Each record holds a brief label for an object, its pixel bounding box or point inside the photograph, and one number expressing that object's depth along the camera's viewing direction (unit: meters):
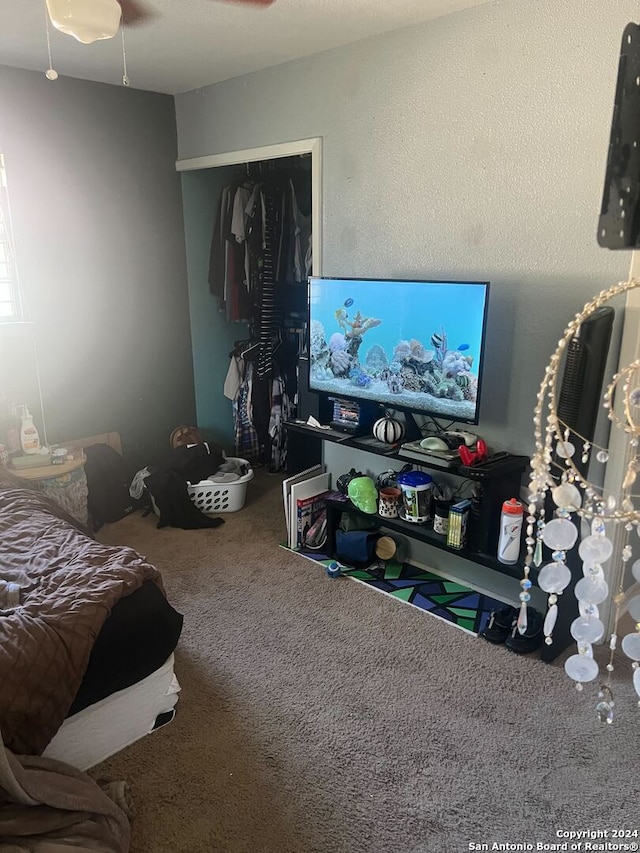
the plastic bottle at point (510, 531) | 2.42
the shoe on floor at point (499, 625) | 2.49
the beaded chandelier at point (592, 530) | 1.10
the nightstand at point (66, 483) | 3.21
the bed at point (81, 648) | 1.68
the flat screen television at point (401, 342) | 2.54
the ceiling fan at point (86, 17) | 2.03
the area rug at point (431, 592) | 2.67
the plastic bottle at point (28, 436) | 3.38
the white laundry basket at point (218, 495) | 3.66
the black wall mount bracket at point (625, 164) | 0.82
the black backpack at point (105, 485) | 3.62
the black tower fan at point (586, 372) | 2.05
